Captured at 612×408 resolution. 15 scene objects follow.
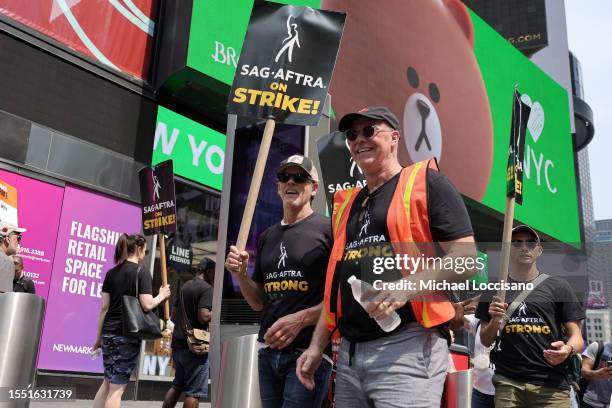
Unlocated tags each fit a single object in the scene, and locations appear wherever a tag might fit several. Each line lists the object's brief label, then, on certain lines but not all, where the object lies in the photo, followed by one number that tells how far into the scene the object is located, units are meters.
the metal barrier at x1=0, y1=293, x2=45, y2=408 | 4.50
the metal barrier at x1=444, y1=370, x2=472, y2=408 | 2.67
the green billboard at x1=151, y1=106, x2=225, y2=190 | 12.48
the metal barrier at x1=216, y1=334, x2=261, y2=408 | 3.99
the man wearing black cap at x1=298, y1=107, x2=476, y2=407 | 2.48
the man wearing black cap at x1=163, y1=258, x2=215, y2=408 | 6.70
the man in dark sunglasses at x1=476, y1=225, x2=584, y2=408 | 4.22
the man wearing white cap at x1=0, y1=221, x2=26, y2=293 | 4.90
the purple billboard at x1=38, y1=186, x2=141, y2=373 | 10.09
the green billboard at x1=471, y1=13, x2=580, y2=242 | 26.62
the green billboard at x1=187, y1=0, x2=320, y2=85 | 12.55
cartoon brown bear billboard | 19.53
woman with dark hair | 5.79
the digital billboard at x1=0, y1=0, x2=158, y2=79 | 10.73
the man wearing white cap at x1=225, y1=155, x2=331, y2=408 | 3.44
